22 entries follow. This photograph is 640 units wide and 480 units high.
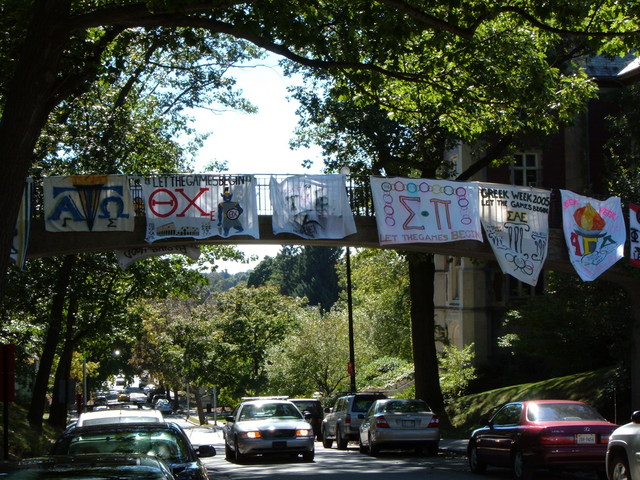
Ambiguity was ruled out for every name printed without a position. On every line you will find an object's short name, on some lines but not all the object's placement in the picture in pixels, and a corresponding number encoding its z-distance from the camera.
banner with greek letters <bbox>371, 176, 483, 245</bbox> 22.22
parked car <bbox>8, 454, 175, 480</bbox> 5.47
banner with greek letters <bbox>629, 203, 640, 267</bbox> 24.12
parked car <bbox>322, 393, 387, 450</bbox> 27.64
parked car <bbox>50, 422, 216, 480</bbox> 9.92
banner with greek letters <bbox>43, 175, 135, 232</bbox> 21.58
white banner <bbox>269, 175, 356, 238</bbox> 22.27
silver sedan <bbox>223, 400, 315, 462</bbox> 21.72
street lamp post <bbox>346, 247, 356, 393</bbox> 39.16
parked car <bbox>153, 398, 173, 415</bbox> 68.62
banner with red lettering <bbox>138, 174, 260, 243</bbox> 21.88
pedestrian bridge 21.67
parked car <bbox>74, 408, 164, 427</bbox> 14.19
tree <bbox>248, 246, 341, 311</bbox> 112.75
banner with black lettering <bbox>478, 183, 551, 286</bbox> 23.02
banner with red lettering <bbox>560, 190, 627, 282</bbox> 23.47
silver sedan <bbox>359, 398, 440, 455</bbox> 22.92
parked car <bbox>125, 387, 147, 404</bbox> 105.86
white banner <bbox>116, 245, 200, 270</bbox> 22.48
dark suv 33.69
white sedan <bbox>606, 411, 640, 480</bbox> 11.84
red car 14.83
